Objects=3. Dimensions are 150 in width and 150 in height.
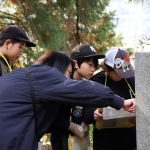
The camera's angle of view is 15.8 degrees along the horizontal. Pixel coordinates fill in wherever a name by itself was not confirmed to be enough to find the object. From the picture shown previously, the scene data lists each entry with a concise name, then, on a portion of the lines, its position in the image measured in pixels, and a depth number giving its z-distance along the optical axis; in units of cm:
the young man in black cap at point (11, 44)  391
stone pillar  327
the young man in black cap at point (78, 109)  374
